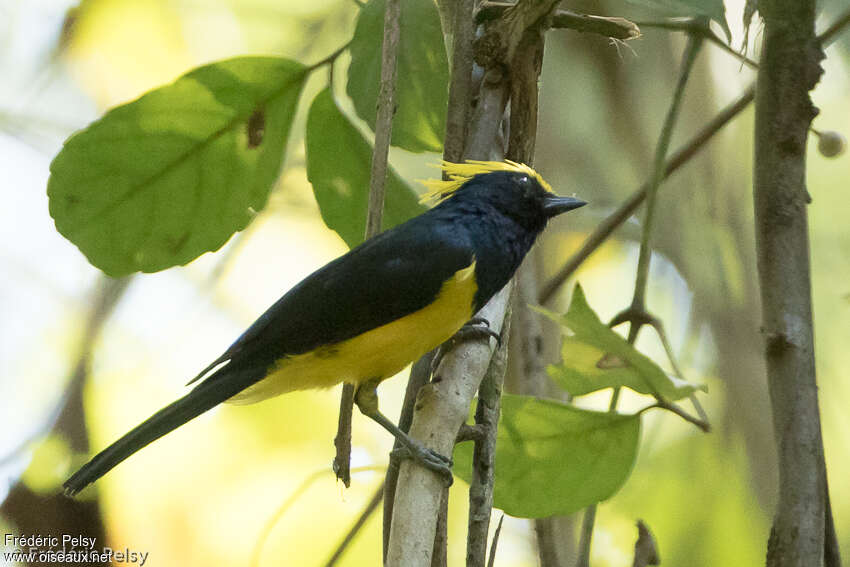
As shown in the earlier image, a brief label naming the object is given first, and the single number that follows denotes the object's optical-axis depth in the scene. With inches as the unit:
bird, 174.9
